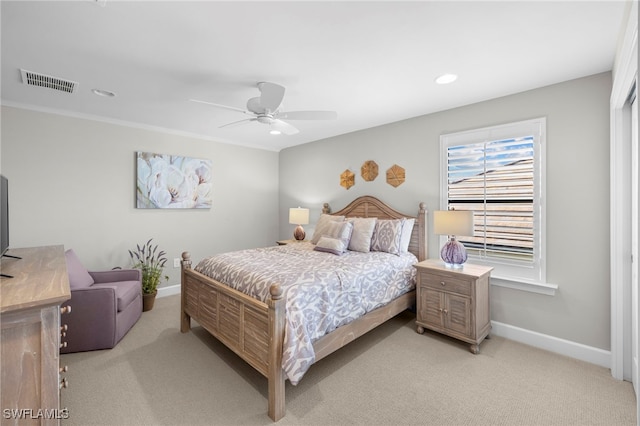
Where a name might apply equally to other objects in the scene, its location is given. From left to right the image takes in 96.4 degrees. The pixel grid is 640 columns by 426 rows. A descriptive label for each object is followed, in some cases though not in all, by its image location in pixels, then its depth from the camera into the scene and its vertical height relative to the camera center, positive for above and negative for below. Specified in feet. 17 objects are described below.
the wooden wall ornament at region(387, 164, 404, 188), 12.54 +1.70
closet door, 6.90 -0.45
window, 9.19 +0.78
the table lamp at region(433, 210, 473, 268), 9.23 -0.51
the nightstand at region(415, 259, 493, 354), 8.75 -2.84
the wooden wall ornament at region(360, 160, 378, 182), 13.54 +2.09
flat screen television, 5.87 -0.03
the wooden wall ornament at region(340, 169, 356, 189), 14.53 +1.80
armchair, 8.57 -3.13
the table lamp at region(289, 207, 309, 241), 15.56 -0.29
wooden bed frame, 6.22 -3.02
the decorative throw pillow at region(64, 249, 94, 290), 9.08 -1.99
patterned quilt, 6.43 -1.94
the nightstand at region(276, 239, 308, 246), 15.19 -1.53
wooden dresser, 3.75 -1.91
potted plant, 12.11 -2.39
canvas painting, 13.08 +1.55
